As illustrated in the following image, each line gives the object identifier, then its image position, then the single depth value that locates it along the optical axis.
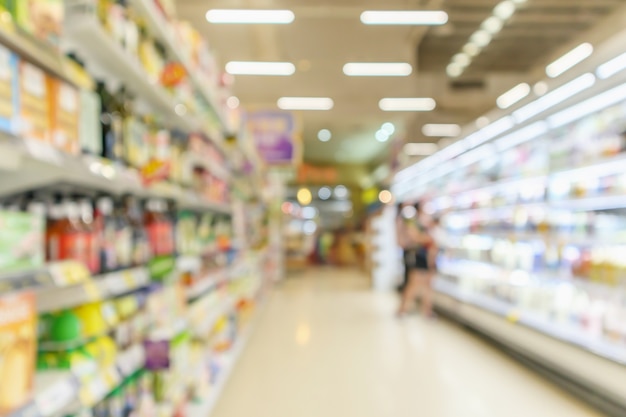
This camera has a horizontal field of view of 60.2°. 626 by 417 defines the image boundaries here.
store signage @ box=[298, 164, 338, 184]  19.66
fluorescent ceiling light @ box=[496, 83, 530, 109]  11.91
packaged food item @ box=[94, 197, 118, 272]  1.73
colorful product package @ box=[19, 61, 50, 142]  1.25
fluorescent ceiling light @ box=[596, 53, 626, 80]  3.04
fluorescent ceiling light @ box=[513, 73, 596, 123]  3.39
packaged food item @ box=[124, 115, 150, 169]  1.97
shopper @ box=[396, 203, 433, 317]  6.60
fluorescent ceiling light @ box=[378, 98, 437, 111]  11.38
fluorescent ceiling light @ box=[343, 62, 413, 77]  8.32
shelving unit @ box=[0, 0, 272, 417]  1.30
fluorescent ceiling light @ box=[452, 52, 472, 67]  11.95
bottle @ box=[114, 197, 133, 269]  1.87
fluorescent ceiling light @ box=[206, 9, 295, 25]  6.06
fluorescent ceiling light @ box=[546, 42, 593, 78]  8.44
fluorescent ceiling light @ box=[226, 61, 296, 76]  8.20
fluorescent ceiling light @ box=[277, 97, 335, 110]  11.16
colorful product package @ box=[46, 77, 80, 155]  1.40
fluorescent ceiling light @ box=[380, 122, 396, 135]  14.38
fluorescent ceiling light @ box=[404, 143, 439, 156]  15.79
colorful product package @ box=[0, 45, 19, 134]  1.16
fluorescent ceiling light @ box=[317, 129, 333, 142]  15.34
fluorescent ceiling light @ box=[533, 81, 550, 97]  3.88
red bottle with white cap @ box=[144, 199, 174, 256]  2.34
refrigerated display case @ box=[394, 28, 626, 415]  3.26
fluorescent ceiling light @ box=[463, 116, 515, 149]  4.68
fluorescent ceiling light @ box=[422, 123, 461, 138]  14.79
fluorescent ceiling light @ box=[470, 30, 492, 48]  10.35
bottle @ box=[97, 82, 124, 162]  1.82
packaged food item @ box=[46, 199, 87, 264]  1.51
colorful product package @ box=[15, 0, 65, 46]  1.24
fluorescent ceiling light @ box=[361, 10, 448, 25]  5.99
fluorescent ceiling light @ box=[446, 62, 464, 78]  12.64
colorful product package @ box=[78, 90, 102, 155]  1.59
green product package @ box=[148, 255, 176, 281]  2.26
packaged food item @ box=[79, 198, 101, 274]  1.62
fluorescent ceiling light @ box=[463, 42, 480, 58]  11.21
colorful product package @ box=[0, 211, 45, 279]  1.17
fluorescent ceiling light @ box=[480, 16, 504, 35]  9.49
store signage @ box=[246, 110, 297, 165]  10.34
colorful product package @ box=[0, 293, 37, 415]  1.12
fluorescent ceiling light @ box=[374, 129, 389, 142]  15.45
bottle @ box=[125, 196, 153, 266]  2.08
